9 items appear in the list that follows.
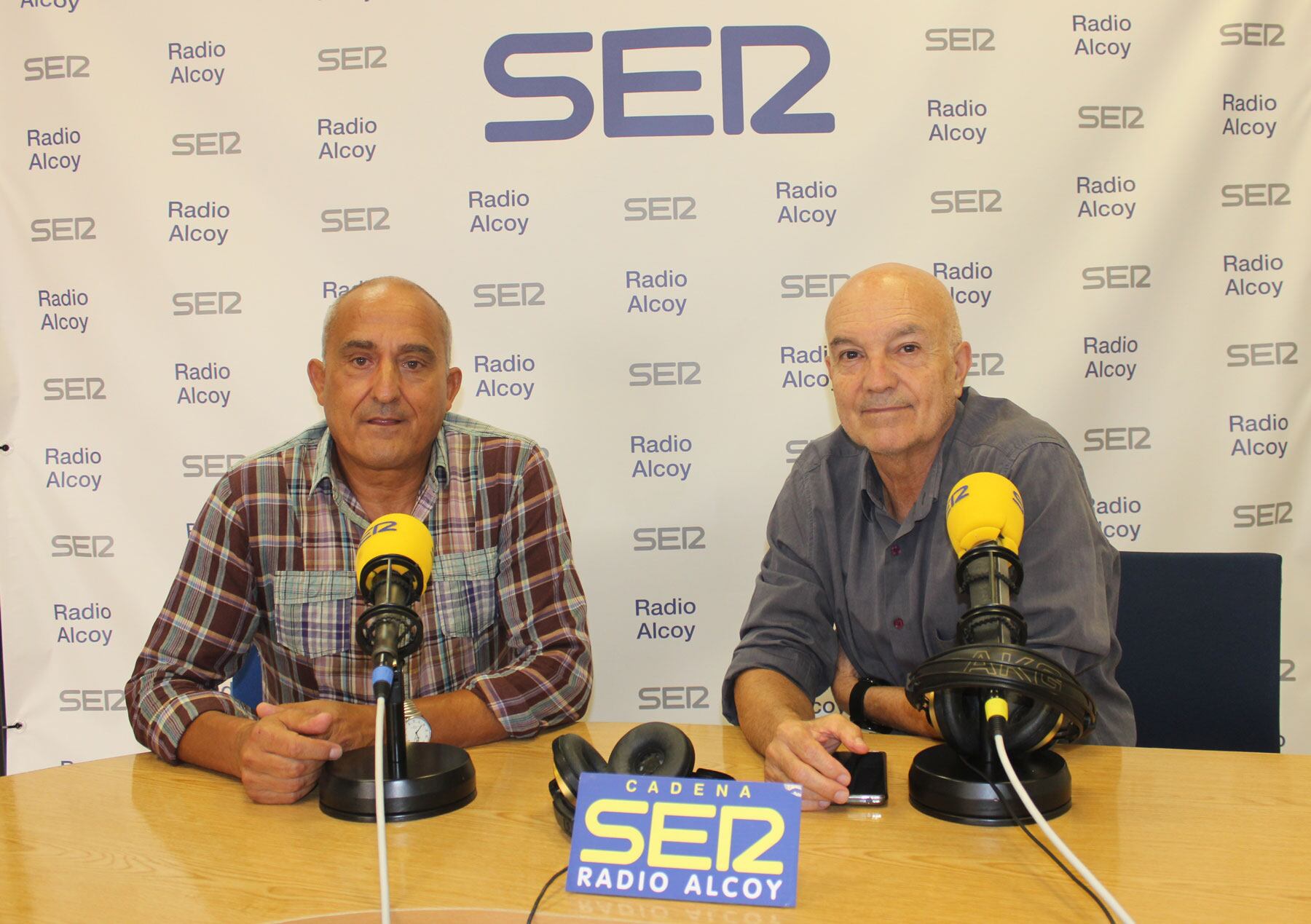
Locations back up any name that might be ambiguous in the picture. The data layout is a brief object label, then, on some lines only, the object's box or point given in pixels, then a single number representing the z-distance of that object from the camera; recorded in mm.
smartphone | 1531
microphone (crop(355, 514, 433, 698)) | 1379
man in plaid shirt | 2193
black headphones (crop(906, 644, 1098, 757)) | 1344
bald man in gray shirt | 2084
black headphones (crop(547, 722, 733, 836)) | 1449
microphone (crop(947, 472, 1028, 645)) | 1395
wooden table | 1243
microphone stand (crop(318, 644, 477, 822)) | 1528
